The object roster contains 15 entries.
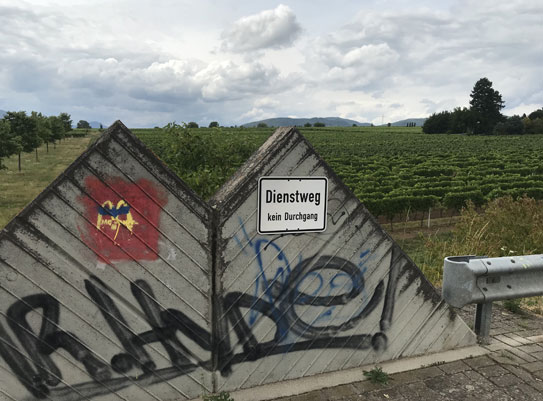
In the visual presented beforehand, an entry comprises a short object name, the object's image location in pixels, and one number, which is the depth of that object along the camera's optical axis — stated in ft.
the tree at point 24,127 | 105.81
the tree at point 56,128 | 182.39
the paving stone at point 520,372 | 11.76
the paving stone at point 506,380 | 11.45
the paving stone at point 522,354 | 12.84
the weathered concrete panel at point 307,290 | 10.50
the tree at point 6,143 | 78.74
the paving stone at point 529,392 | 10.80
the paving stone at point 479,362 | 12.42
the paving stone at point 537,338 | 14.17
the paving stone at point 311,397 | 10.53
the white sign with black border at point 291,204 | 10.61
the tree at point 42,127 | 113.15
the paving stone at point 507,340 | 13.85
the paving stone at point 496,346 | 13.48
